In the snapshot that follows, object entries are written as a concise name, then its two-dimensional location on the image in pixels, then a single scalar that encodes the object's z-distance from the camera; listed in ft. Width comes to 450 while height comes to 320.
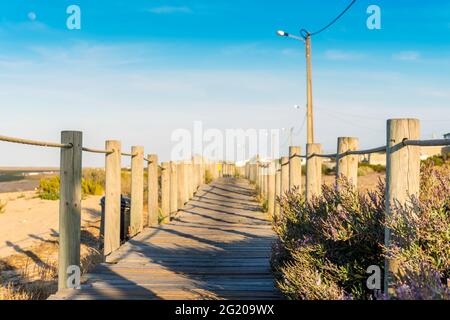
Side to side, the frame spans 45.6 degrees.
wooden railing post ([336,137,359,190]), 18.17
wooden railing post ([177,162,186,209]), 45.27
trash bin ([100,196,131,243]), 27.94
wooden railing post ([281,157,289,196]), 33.80
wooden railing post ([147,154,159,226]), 29.71
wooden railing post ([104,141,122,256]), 20.80
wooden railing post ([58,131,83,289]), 14.79
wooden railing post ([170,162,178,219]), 40.06
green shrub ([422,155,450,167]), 12.20
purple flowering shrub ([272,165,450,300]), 9.98
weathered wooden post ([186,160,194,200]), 53.14
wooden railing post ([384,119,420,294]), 11.64
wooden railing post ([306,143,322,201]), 23.56
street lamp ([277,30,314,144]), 65.36
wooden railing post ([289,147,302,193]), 29.50
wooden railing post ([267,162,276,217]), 42.31
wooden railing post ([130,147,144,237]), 25.46
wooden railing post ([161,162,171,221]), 37.14
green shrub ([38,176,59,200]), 71.10
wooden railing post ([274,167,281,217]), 39.33
